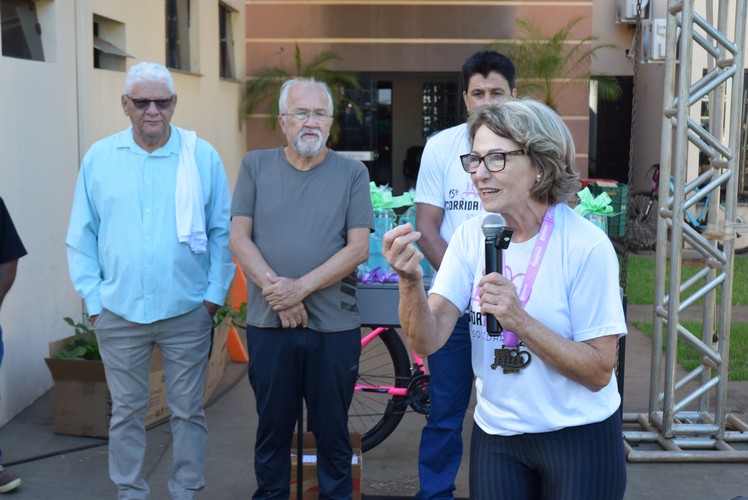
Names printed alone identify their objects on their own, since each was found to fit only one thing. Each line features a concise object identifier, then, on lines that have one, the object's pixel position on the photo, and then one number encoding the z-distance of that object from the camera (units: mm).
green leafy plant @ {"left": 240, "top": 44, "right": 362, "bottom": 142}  12938
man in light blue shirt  3861
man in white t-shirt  3893
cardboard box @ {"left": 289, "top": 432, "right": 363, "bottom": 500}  4129
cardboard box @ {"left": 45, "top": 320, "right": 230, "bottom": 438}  5082
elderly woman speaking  2322
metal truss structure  5023
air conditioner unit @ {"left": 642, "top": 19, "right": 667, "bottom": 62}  9328
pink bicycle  4922
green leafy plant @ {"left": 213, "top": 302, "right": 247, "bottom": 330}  5973
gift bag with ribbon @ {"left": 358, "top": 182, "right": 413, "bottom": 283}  4742
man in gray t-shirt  3797
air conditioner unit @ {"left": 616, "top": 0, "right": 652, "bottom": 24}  15328
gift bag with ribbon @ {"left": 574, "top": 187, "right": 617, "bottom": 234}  4637
